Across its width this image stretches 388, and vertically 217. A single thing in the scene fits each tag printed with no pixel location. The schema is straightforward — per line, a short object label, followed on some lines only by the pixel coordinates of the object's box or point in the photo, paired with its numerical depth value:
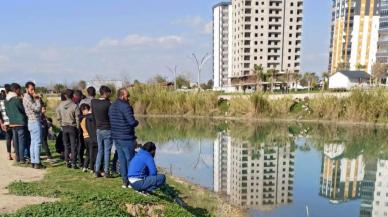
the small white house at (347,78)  55.44
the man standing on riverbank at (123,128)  5.53
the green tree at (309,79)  61.87
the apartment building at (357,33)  80.56
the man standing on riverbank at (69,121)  6.99
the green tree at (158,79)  36.26
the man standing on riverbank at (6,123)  7.94
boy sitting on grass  5.32
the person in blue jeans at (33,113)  6.57
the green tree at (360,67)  73.35
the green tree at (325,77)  61.75
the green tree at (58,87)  46.91
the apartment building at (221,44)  85.94
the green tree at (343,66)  78.04
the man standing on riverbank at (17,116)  7.00
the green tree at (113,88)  31.15
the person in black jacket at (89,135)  6.72
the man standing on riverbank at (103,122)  6.10
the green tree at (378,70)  55.31
